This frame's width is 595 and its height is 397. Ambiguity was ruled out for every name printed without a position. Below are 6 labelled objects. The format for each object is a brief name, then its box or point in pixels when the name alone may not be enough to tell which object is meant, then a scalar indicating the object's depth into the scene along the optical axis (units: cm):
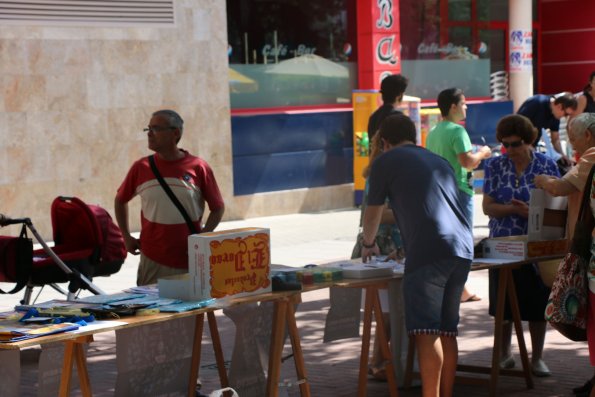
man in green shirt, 1204
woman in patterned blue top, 992
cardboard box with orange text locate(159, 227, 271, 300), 767
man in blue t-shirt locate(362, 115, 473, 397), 810
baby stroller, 1045
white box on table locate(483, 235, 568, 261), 937
